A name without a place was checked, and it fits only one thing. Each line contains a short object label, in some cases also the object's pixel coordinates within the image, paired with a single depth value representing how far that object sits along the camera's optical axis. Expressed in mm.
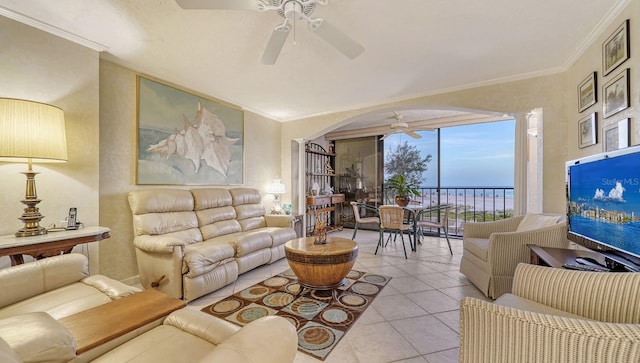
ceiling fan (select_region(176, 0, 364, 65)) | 1546
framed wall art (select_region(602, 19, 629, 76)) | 1759
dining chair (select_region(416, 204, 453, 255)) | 4125
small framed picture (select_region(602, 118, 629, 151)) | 1768
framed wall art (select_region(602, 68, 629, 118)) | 1754
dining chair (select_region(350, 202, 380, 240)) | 4632
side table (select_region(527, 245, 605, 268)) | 1628
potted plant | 4496
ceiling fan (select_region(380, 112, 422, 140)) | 4957
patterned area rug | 1830
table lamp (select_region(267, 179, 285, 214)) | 4650
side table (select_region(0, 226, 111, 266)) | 1677
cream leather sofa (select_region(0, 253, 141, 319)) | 1341
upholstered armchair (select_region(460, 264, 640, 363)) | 717
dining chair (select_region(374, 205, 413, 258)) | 3893
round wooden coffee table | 2270
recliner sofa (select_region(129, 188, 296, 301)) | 2354
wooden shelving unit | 5738
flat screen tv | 1202
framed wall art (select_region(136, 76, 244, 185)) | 2967
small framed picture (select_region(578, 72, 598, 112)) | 2219
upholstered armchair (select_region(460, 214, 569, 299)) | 2174
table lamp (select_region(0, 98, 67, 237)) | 1707
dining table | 4113
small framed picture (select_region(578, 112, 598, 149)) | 2215
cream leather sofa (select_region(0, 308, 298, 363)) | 721
